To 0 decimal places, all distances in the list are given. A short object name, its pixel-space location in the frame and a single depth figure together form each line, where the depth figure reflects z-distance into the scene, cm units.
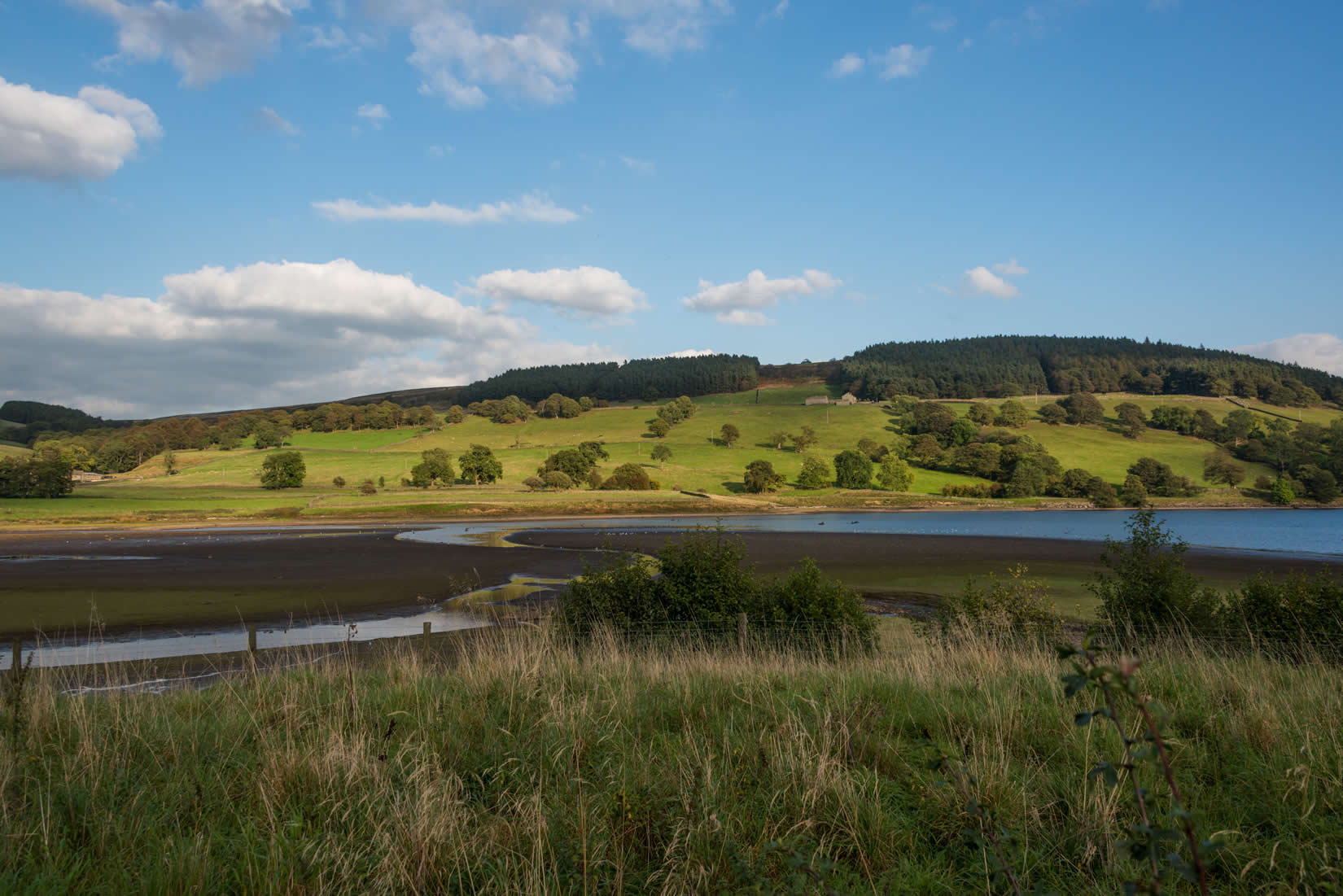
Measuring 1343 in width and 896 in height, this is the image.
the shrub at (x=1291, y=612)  1277
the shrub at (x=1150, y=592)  1445
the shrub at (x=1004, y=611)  1398
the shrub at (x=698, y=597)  1489
